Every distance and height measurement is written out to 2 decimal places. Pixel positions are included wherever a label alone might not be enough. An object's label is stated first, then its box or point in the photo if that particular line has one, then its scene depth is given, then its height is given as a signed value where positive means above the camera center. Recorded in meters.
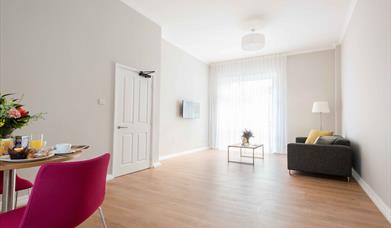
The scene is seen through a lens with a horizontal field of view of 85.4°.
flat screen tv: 6.09 +0.26
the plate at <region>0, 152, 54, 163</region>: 1.30 -0.27
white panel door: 3.75 -0.08
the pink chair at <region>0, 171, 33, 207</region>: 1.82 -0.60
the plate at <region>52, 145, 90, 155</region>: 1.61 -0.27
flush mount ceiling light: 4.29 +1.60
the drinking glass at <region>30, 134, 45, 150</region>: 1.56 -0.21
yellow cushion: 4.58 -0.33
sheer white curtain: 6.40 +0.58
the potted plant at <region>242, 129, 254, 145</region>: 5.19 -0.42
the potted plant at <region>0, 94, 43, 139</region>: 1.41 -0.01
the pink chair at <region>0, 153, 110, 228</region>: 0.98 -0.40
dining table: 1.38 -0.46
